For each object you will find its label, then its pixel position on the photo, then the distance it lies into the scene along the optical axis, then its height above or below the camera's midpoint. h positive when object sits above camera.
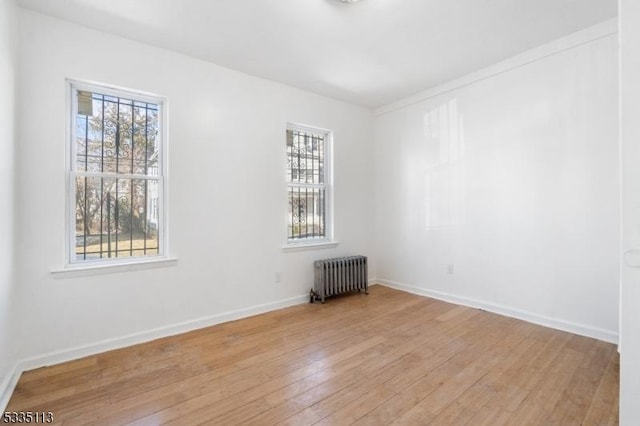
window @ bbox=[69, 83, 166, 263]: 2.72 +0.35
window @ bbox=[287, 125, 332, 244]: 4.16 +0.40
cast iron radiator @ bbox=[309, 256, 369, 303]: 4.05 -0.86
